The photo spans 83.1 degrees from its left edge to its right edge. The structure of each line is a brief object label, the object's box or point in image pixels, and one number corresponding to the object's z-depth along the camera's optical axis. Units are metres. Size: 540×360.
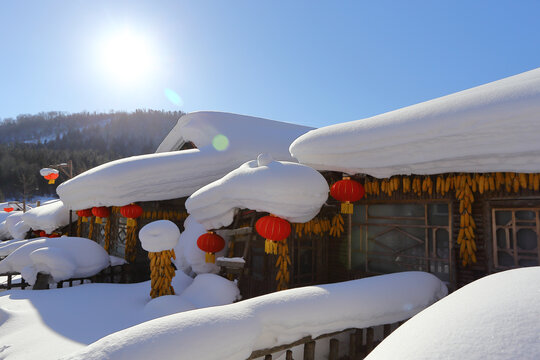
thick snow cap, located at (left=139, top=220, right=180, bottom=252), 6.62
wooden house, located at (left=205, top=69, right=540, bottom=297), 4.36
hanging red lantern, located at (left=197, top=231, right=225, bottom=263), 7.24
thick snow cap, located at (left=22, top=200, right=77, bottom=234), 13.88
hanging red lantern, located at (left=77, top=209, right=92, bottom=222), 11.46
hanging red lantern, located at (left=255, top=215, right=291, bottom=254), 5.68
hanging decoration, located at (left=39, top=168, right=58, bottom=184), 15.27
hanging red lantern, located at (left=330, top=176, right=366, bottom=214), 6.16
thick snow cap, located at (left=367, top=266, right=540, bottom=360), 1.31
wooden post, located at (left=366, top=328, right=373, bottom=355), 3.73
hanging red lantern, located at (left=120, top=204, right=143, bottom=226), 10.09
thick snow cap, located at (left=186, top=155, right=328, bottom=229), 5.43
